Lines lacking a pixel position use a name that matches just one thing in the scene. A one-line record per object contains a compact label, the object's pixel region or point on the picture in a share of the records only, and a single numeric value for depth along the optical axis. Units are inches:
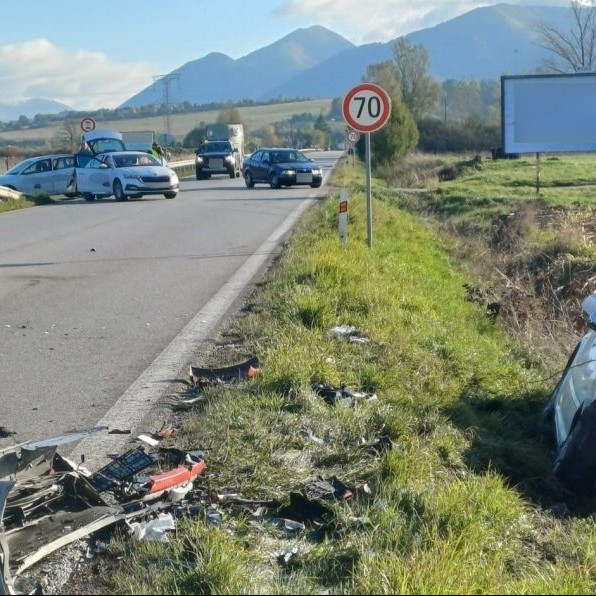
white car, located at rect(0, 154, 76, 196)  1253.1
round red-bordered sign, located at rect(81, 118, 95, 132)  1475.9
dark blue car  1387.8
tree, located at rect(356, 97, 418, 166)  2007.9
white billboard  1280.8
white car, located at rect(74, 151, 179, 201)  1158.3
